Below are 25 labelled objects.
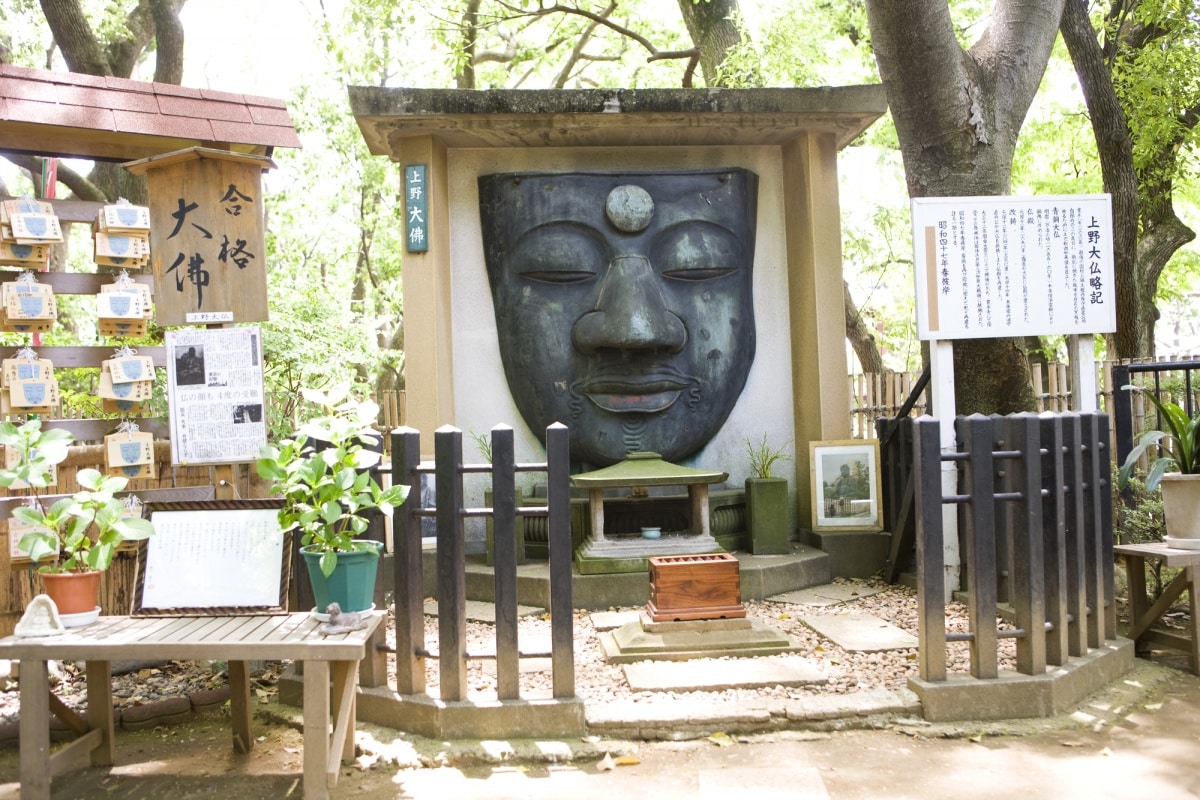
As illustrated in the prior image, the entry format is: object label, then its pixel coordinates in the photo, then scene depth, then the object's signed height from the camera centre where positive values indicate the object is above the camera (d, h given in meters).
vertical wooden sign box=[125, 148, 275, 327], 4.65 +0.93
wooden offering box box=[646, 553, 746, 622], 4.82 -0.96
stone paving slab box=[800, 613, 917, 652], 4.89 -1.29
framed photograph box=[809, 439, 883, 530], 6.65 -0.61
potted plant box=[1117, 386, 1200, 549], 4.48 -0.41
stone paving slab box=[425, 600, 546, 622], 5.77 -1.27
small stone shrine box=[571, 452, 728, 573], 5.82 -0.73
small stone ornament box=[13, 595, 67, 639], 3.37 -0.71
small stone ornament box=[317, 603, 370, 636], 3.37 -0.75
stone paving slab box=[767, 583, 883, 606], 5.98 -1.28
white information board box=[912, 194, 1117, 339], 5.48 +0.77
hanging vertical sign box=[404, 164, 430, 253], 6.61 +1.46
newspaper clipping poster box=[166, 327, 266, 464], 4.54 +0.13
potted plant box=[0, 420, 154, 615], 3.55 -0.37
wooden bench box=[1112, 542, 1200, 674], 4.53 -1.03
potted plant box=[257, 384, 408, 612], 3.46 -0.31
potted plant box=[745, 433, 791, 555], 6.50 -0.78
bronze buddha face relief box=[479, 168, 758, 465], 6.61 +0.81
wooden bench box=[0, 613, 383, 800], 3.19 -0.81
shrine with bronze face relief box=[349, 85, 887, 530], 6.43 +1.53
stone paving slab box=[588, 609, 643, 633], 5.41 -1.27
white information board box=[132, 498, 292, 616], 3.75 -0.57
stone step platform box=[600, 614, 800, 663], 4.67 -1.20
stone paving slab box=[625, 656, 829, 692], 4.23 -1.26
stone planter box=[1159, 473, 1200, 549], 4.51 -0.58
